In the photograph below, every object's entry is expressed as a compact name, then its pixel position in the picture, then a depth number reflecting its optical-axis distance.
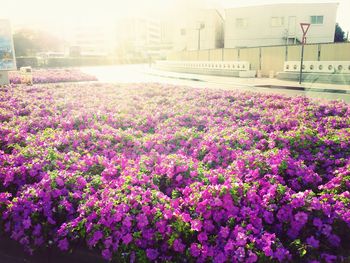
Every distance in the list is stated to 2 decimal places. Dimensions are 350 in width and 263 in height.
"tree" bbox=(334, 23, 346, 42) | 59.88
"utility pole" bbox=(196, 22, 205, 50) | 55.03
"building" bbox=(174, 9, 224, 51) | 56.59
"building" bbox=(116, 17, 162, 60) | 142.55
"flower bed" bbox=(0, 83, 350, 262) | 3.69
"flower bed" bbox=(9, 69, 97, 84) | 23.99
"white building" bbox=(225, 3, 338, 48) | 47.84
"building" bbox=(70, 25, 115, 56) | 150.50
